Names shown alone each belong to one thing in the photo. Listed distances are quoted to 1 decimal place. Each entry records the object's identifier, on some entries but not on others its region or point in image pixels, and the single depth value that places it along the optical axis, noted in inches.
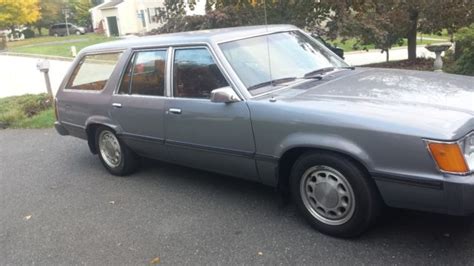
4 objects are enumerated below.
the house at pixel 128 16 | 1994.3
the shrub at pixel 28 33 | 2541.8
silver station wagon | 120.6
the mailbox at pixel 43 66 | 408.5
